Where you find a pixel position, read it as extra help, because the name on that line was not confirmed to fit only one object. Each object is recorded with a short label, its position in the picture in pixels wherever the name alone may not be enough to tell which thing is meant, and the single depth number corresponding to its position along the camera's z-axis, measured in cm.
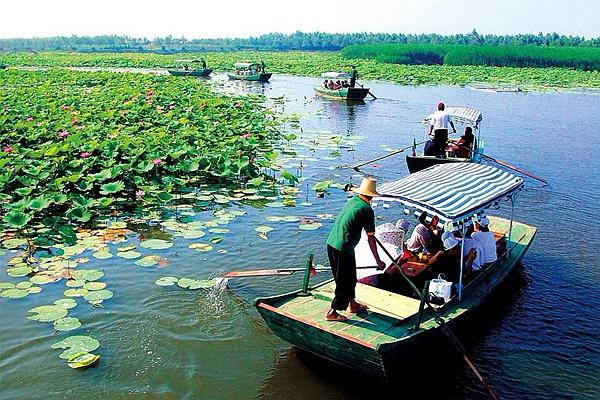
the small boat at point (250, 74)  3872
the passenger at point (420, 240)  676
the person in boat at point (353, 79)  2905
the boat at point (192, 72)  3975
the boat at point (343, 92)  2818
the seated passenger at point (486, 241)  721
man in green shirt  540
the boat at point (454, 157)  1278
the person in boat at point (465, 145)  1334
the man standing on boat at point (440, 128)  1288
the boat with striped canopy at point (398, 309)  521
